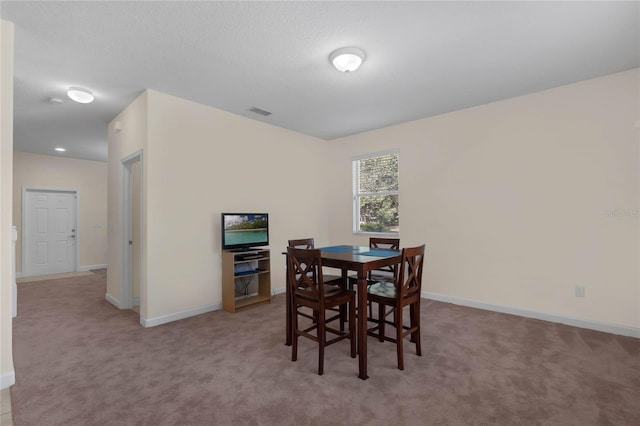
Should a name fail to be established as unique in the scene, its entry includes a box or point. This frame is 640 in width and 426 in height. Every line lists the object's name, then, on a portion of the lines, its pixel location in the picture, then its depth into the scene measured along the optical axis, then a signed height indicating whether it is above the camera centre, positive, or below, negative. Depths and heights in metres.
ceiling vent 4.14 +1.49
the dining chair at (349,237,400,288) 3.20 -0.66
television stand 3.88 -0.84
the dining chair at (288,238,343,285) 3.05 -0.37
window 5.00 +0.38
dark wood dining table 2.25 -0.41
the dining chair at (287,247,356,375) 2.35 -0.68
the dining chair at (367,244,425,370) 2.38 -0.69
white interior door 6.50 -0.25
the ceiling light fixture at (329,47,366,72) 2.62 +1.40
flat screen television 3.98 -0.18
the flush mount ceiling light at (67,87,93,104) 3.32 +1.41
